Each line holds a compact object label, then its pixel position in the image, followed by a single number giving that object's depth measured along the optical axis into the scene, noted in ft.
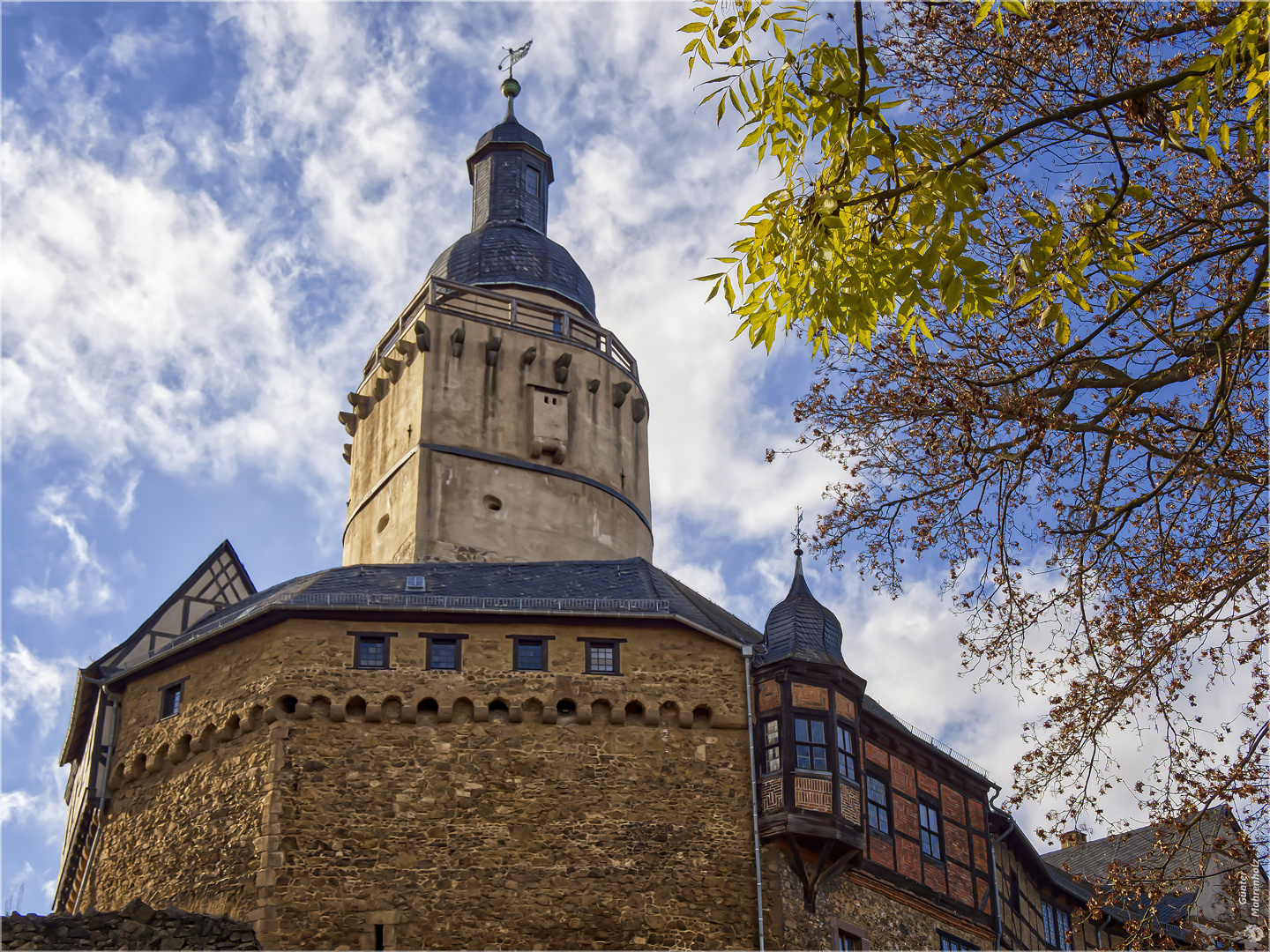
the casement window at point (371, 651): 87.45
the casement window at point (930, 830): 94.12
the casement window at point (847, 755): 85.92
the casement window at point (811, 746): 84.79
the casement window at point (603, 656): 88.33
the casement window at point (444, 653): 87.40
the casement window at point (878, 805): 89.66
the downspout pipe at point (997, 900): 98.07
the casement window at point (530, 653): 88.07
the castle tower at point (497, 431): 121.70
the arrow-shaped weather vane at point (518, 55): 177.78
